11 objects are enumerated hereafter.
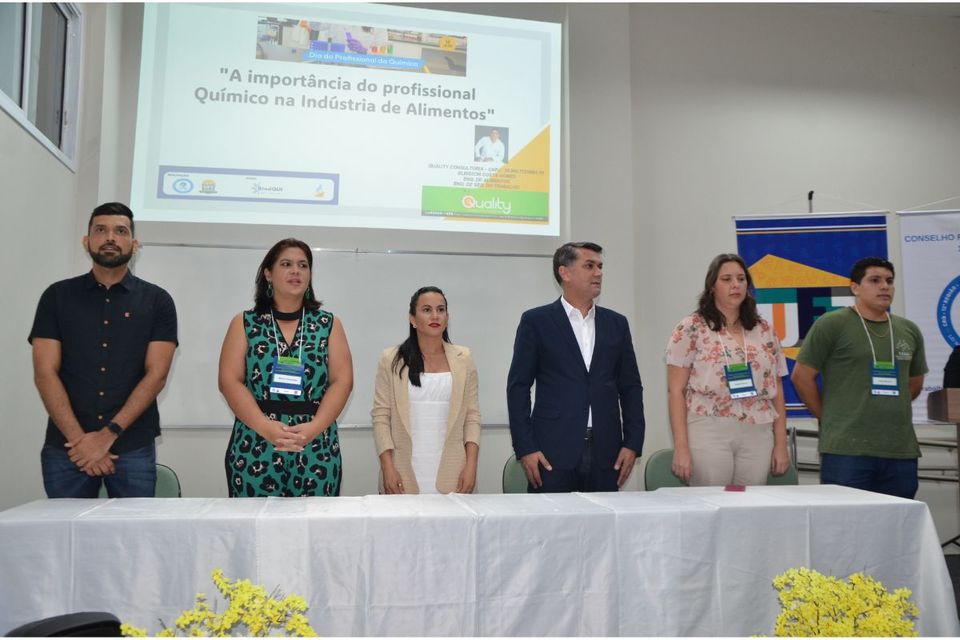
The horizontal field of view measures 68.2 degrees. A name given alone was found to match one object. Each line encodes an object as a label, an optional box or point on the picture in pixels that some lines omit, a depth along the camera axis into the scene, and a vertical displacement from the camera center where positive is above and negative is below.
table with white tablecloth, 1.61 -0.45
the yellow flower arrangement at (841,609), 1.33 -0.45
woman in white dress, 2.94 -0.19
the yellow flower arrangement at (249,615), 1.22 -0.42
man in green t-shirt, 2.90 -0.03
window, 3.00 +1.39
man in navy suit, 2.63 -0.05
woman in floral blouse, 2.62 -0.04
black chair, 1.16 -0.43
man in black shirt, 2.31 +0.01
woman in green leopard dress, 2.31 -0.06
